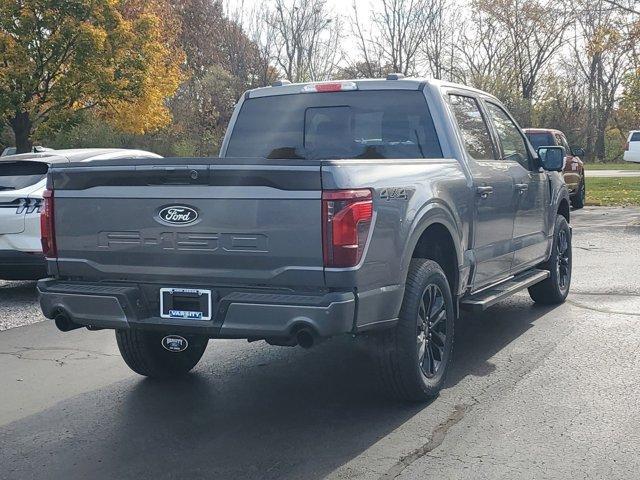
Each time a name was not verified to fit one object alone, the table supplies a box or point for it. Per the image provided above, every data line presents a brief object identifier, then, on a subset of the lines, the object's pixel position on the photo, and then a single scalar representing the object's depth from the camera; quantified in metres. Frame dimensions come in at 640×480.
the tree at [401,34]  35.28
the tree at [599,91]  55.34
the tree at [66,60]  17.44
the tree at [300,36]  36.81
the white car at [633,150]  36.75
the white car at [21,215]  8.67
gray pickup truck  4.36
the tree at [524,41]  44.88
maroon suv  19.14
